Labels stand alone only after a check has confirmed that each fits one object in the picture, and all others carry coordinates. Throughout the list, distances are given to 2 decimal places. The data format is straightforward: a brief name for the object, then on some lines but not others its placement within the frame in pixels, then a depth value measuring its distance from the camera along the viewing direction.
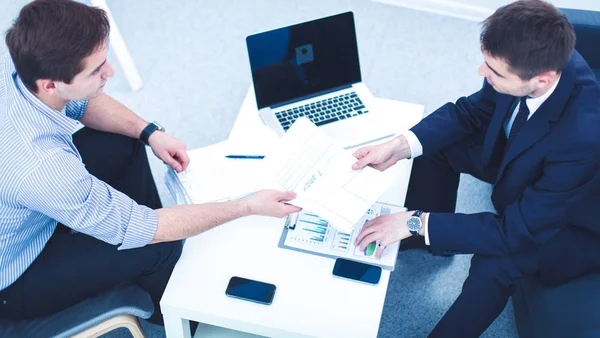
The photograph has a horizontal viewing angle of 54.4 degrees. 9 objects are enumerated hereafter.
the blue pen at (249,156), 1.92
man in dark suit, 1.57
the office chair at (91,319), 1.67
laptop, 2.00
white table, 1.59
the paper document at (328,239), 1.70
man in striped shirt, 1.53
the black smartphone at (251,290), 1.62
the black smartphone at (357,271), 1.65
